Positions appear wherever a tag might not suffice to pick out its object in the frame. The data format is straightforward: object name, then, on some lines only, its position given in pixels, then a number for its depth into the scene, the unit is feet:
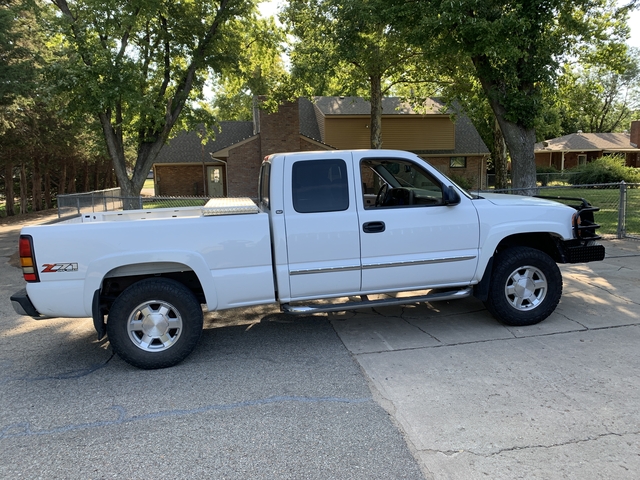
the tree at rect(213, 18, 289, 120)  56.13
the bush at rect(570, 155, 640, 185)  96.58
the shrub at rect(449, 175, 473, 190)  92.73
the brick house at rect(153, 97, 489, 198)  76.54
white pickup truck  15.24
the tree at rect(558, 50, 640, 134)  180.45
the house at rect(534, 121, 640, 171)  145.69
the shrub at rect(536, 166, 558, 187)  109.74
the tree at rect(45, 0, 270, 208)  41.29
